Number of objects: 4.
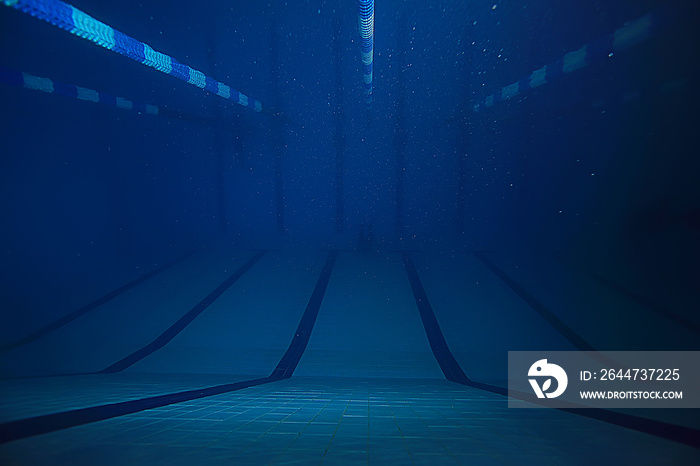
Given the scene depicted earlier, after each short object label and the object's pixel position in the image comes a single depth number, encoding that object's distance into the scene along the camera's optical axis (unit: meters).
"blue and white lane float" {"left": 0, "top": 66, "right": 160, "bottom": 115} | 7.05
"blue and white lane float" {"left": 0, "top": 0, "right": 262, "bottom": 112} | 3.51
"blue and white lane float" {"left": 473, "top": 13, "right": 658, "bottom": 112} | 6.89
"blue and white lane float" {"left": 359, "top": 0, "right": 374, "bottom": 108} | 4.91
